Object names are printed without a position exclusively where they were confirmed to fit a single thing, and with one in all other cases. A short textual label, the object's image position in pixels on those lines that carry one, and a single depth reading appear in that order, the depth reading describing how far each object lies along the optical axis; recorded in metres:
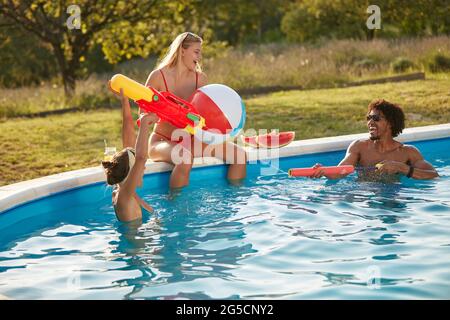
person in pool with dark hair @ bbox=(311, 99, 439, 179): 7.08
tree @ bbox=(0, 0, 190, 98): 15.42
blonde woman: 7.15
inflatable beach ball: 6.75
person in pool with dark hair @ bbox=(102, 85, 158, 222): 5.67
